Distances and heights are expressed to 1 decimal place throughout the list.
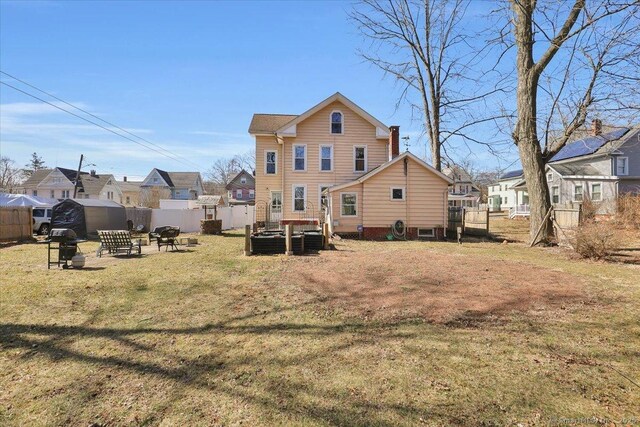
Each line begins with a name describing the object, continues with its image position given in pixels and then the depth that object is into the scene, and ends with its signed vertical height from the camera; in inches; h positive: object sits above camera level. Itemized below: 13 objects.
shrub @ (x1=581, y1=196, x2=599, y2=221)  872.3 +20.3
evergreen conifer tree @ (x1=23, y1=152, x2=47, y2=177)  3474.4 +560.6
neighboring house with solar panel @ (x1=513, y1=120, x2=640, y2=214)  1175.6 +134.6
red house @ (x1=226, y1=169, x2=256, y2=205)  2615.7 +218.4
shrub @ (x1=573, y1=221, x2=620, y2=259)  419.8 -32.9
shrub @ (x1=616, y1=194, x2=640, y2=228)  782.2 +0.7
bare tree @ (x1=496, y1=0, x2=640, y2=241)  541.3 +153.0
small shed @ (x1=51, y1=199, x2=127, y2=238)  809.5 +6.5
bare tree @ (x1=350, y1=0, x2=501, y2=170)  933.8 +367.7
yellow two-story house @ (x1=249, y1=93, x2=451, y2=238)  724.0 +91.9
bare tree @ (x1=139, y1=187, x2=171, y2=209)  1861.3 +136.9
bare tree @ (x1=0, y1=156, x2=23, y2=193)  2967.5 +382.4
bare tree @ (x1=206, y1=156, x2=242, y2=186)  3646.7 +462.1
